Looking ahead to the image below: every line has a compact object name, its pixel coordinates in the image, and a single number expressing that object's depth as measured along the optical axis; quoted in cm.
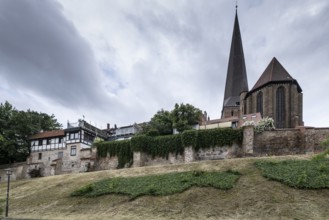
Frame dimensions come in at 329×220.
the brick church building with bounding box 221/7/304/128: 4369
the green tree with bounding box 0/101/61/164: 4562
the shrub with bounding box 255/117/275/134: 3248
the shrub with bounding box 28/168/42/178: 4181
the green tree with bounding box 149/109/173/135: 4367
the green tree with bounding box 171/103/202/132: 4400
